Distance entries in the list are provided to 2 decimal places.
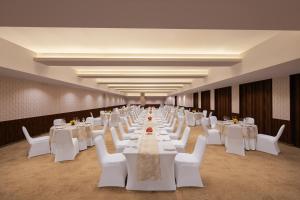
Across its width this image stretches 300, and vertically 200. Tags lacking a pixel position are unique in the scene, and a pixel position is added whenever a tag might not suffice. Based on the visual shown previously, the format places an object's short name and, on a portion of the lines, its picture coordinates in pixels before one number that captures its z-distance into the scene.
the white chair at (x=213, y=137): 5.28
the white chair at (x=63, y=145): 3.80
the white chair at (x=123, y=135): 4.48
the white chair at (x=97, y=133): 5.36
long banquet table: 2.39
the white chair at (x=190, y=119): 8.91
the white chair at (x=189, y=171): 2.58
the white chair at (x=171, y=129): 5.15
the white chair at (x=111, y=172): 2.60
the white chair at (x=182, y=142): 3.66
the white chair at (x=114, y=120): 8.52
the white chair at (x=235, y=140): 4.24
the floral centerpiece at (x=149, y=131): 3.56
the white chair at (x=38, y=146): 4.15
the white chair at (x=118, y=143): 3.45
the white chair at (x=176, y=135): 4.49
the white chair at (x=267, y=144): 4.22
